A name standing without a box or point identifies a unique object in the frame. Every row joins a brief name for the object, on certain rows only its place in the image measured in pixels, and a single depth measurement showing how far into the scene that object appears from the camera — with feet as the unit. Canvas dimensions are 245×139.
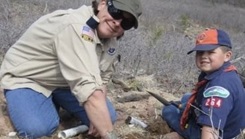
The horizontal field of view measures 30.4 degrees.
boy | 9.67
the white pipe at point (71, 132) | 10.66
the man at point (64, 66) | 9.39
